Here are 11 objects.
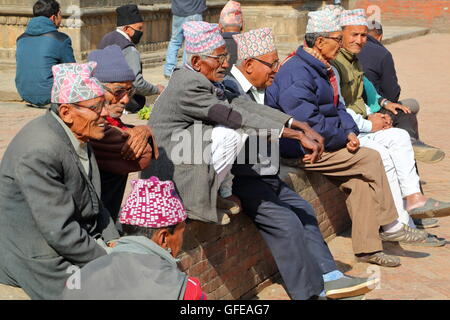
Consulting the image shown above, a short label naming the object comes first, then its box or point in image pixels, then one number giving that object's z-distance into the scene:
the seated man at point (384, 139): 11.42
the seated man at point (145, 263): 5.51
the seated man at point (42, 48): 15.24
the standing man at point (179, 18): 20.71
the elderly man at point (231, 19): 13.88
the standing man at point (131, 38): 14.34
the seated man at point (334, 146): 10.58
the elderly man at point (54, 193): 6.73
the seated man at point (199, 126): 8.65
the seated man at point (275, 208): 9.28
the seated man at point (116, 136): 8.19
